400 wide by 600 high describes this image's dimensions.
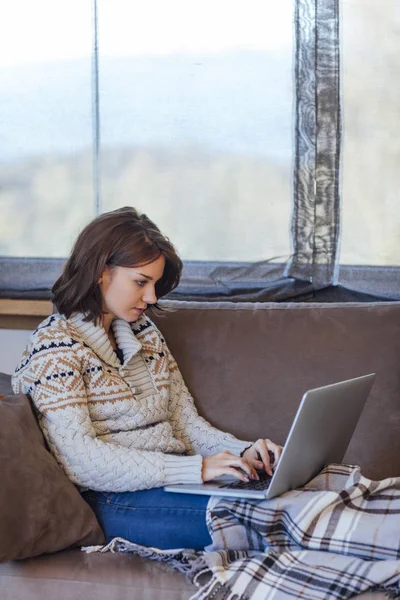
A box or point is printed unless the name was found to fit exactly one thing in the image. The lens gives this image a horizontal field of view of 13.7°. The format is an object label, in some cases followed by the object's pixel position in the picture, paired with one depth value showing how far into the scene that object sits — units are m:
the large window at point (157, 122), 4.22
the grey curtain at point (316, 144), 4.16
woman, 3.40
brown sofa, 3.72
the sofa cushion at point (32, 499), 3.23
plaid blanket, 3.14
